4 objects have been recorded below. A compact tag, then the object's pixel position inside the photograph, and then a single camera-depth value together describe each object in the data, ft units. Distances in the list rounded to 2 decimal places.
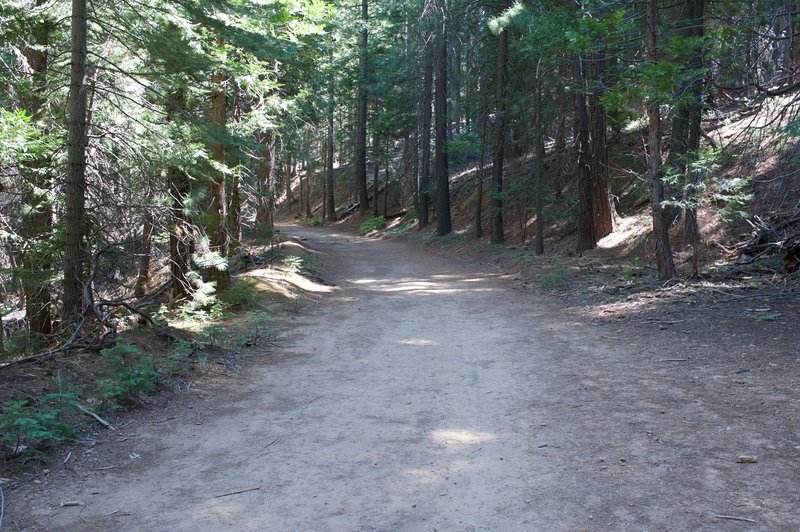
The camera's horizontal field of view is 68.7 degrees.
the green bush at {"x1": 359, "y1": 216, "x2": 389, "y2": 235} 110.01
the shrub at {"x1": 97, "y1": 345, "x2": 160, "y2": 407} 19.15
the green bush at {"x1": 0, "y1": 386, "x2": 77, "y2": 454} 15.11
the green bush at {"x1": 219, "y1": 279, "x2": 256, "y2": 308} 36.06
